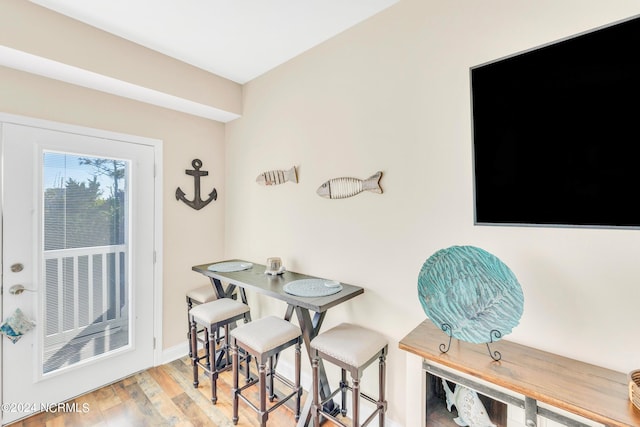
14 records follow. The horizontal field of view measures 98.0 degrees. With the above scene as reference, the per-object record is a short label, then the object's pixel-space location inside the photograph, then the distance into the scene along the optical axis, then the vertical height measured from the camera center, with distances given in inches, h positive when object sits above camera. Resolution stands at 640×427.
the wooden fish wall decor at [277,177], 94.3 +14.4
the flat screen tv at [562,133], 43.3 +13.9
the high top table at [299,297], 66.7 -19.9
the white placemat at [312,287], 70.7 -19.2
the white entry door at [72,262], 76.9 -13.0
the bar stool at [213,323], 85.4 -33.2
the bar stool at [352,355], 61.3 -31.9
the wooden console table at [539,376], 35.4 -24.8
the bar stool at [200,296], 103.7 -29.2
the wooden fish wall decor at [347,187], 73.2 +8.2
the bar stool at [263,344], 69.9 -33.2
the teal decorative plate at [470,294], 46.1 -14.0
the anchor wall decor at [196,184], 113.3 +14.2
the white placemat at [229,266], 96.7 -17.5
